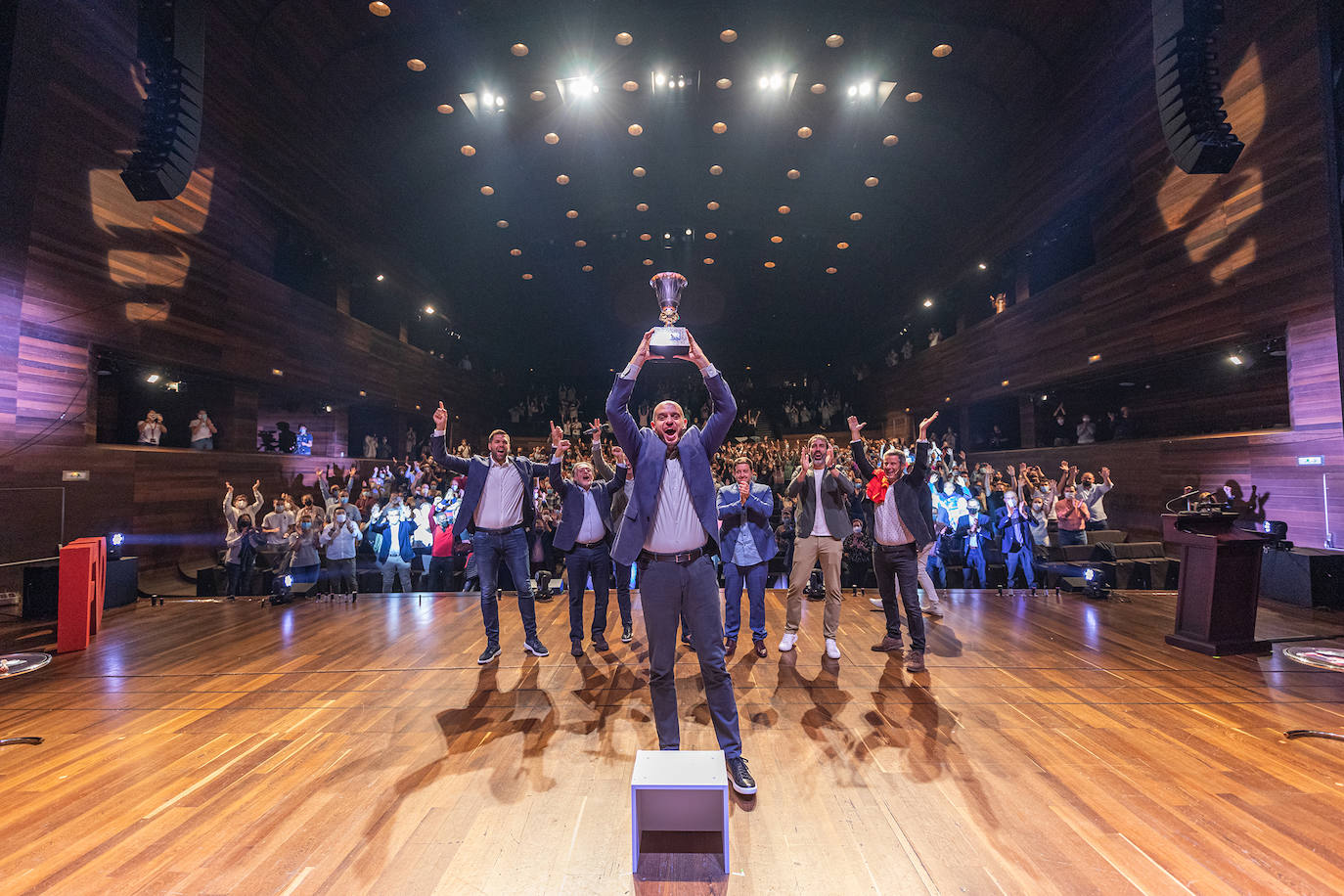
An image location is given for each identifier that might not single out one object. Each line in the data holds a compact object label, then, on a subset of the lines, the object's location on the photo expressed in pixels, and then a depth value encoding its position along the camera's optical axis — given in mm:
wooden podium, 3838
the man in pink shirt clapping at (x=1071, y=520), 6637
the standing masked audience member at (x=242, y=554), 6344
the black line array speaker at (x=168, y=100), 4355
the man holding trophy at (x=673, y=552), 2279
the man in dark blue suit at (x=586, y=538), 4277
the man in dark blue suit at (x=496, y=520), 3920
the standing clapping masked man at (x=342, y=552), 6238
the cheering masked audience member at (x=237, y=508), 6600
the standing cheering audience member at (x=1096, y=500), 7113
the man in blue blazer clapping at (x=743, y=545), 4195
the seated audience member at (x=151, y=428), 7270
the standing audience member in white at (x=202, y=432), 7875
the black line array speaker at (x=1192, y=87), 3980
